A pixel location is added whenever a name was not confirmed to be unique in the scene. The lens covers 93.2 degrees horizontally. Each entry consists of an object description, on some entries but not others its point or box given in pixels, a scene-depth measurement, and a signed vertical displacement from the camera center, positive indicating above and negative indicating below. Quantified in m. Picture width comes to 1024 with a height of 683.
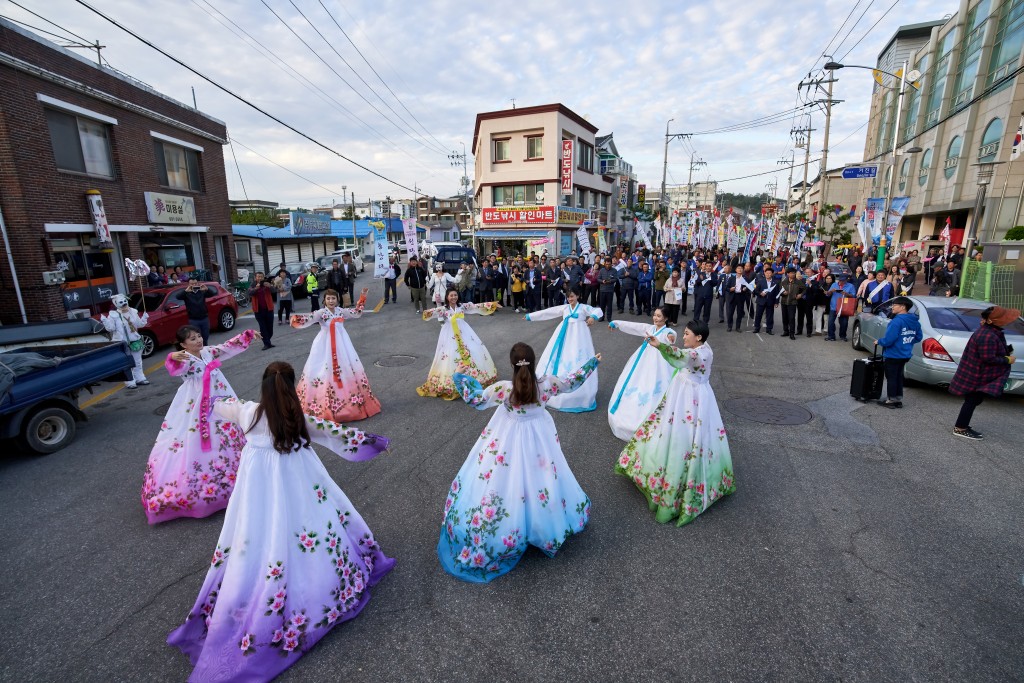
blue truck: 5.71 -1.63
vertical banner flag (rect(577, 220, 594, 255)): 20.27 +0.10
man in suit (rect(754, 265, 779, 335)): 12.38 -1.40
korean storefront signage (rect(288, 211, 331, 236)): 31.91 +1.57
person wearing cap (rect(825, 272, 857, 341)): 11.45 -1.34
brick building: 12.60 +2.19
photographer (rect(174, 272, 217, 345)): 10.20 -1.23
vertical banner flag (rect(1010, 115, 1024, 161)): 12.45 +2.29
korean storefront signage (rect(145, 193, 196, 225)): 16.89 +1.40
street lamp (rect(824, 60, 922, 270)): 17.54 +1.66
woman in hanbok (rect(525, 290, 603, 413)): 7.61 -1.59
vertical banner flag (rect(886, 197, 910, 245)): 17.81 +0.88
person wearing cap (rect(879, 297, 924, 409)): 6.96 -1.55
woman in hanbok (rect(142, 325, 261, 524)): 4.53 -1.91
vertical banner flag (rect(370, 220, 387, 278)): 19.96 -0.21
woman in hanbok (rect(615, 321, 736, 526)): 4.45 -1.89
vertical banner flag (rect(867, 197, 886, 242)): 18.28 +0.79
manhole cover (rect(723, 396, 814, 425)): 6.93 -2.53
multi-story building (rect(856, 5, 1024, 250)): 20.55 +5.66
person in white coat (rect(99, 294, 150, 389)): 8.55 -1.36
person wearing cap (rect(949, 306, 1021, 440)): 5.82 -1.55
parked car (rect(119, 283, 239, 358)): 11.19 -1.57
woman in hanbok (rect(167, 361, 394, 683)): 2.99 -2.00
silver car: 7.25 -1.53
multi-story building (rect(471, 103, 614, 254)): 31.17 +4.31
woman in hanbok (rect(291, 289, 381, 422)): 7.10 -1.93
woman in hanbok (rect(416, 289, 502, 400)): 7.99 -1.80
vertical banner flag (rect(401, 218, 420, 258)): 22.02 +0.46
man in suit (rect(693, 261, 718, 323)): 13.16 -1.33
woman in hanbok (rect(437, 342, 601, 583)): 3.74 -1.90
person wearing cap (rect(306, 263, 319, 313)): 15.31 -1.38
